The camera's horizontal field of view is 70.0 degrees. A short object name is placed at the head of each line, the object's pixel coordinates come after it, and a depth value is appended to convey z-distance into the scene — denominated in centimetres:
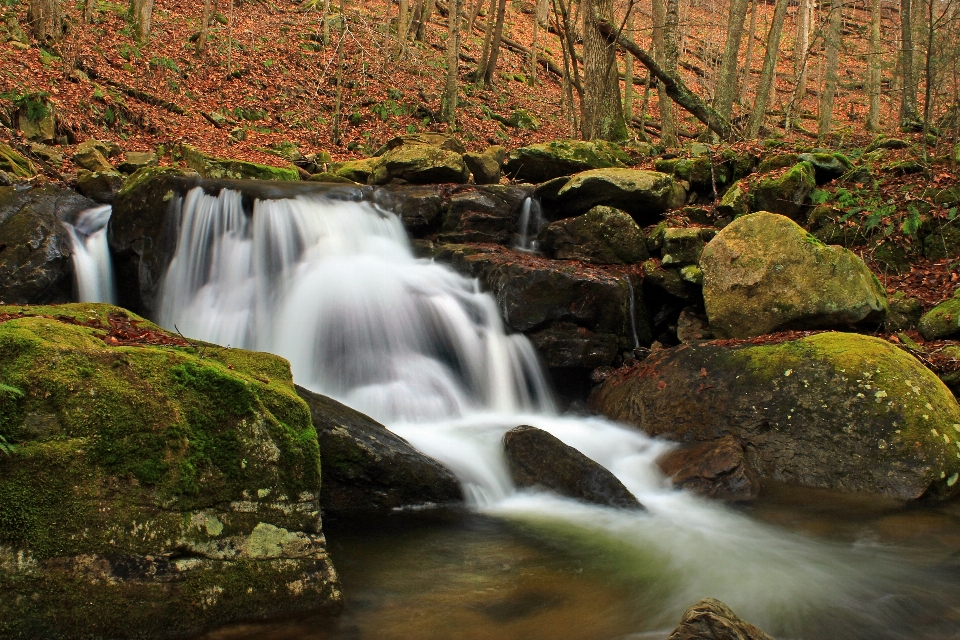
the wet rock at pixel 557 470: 580
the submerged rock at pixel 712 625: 287
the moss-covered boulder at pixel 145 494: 294
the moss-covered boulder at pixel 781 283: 768
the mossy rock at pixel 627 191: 1045
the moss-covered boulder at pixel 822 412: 609
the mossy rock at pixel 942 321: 774
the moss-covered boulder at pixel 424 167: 1200
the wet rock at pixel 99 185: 991
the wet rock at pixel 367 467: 504
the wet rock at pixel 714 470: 610
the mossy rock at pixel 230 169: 1187
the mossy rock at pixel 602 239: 1003
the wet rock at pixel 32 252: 780
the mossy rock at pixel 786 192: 996
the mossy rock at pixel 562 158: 1211
